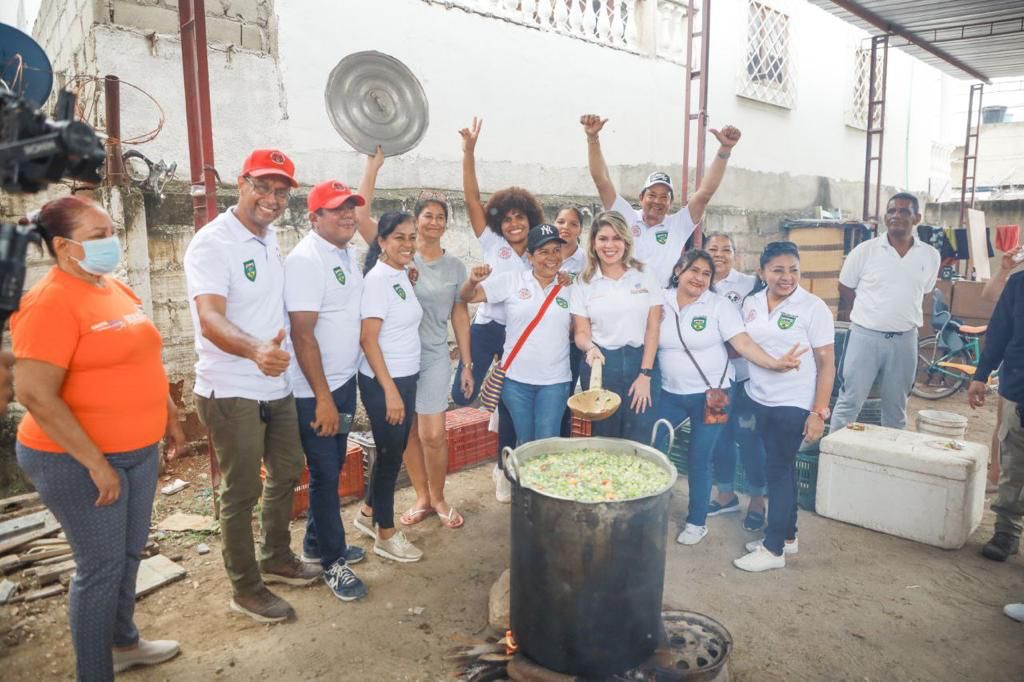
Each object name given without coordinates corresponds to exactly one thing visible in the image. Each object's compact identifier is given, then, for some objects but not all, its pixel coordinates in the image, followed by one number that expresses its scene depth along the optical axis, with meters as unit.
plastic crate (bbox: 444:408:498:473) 5.86
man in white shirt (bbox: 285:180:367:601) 3.40
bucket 5.39
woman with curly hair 4.71
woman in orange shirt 2.37
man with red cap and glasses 2.98
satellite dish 3.31
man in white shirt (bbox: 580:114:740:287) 4.83
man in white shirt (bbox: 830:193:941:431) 5.24
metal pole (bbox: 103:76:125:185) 4.76
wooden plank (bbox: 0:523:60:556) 4.04
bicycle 8.41
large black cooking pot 2.75
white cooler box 4.36
